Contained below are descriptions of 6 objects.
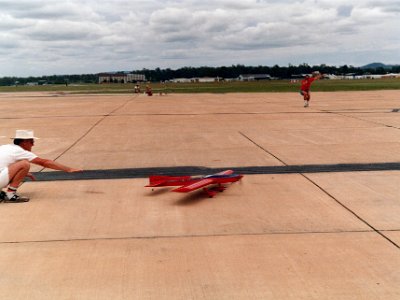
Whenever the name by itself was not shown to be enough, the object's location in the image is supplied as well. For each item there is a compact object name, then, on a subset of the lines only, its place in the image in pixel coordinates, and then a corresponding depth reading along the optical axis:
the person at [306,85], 23.04
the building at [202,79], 183.85
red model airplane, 7.01
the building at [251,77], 187.82
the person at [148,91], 41.21
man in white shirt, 6.67
